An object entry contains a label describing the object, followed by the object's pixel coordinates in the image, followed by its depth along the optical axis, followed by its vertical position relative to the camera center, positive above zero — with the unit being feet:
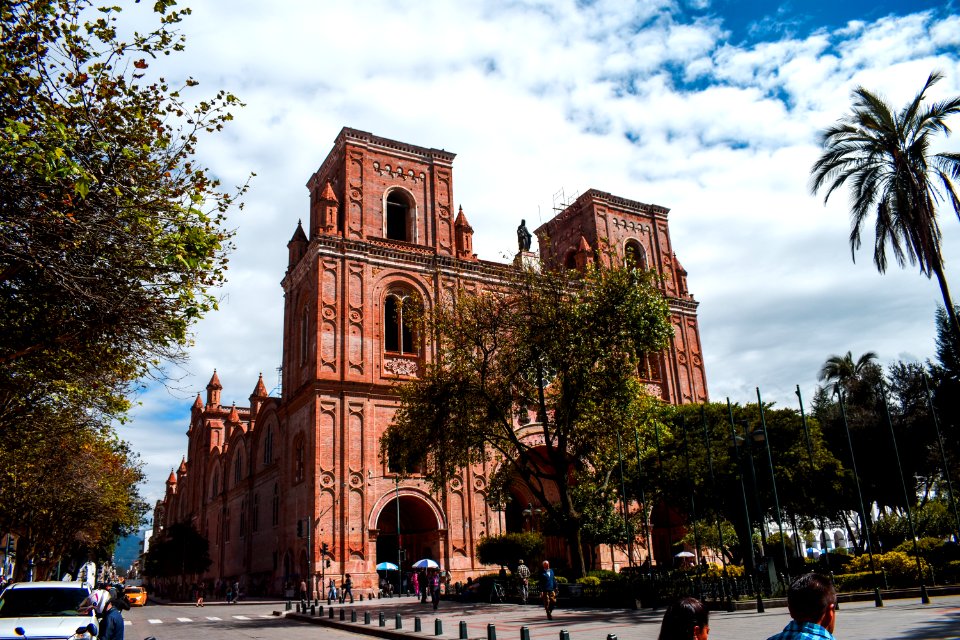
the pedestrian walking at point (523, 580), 73.79 -5.26
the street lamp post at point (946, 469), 51.05 +2.65
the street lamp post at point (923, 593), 50.44 -5.89
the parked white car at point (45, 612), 34.58 -3.01
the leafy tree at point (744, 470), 96.78 +6.26
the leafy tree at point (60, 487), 63.67 +8.70
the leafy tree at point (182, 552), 172.24 -1.23
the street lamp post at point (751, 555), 53.88 -2.90
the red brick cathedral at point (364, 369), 108.58 +28.20
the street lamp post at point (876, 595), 52.08 -6.09
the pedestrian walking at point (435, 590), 69.21 -5.51
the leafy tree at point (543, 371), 72.84 +16.23
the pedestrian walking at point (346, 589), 93.88 -6.55
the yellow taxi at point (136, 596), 131.83 -8.42
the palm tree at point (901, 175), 61.05 +28.75
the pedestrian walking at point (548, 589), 58.90 -5.00
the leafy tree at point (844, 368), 172.96 +34.87
